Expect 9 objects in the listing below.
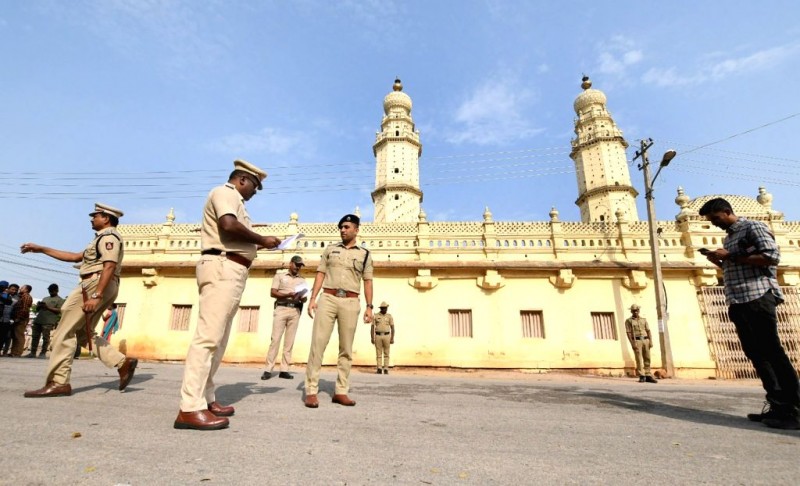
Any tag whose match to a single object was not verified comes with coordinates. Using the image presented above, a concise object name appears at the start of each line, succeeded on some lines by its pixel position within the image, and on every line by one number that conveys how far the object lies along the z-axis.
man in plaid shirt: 3.19
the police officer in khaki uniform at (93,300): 3.65
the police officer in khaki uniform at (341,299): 3.86
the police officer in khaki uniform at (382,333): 10.59
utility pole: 11.10
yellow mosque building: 11.91
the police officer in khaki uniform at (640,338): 10.19
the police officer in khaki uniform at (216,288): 2.56
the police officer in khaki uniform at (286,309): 6.56
